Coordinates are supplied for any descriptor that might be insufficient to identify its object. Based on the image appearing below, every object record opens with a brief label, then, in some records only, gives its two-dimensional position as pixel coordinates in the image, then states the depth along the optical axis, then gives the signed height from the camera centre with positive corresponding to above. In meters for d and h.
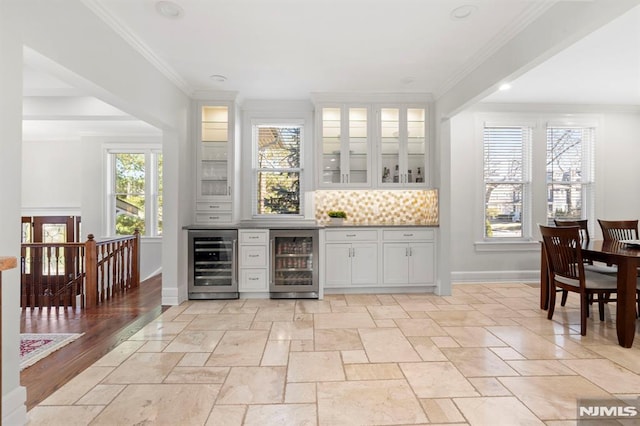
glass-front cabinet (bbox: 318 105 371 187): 4.96 +0.92
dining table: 3.01 -0.67
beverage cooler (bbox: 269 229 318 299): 4.64 -0.71
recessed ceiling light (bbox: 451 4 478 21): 2.74 +1.60
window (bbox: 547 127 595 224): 5.65 +0.68
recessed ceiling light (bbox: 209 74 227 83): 4.22 +1.62
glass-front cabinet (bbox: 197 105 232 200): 4.81 +0.76
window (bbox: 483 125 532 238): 5.59 +0.52
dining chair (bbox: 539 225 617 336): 3.30 -0.61
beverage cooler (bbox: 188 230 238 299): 4.59 -0.71
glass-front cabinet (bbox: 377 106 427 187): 4.99 +0.94
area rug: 2.80 -1.18
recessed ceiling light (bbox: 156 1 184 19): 2.71 +1.60
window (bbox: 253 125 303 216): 5.29 +0.65
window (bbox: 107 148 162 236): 6.79 +0.36
